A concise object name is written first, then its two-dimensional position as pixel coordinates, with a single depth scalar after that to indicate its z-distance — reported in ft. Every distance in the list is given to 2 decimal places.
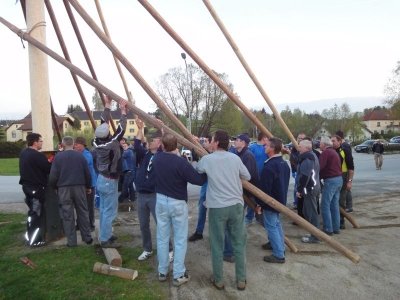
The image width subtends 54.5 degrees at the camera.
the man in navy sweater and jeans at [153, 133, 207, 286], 16.17
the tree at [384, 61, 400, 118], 157.99
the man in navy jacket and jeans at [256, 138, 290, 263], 18.98
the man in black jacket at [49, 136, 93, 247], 21.13
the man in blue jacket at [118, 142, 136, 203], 33.81
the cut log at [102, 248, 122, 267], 17.93
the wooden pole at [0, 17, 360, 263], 17.87
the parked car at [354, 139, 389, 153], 131.75
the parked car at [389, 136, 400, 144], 164.17
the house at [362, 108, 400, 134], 350.23
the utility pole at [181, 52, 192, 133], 168.66
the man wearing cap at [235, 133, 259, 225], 19.94
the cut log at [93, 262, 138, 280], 16.81
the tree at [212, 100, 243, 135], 175.32
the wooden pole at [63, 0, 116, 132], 24.72
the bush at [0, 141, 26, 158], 130.62
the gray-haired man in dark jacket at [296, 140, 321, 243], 22.62
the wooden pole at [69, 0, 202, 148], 19.27
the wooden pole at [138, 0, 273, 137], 21.34
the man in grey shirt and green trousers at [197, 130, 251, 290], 15.92
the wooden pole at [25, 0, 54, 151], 23.18
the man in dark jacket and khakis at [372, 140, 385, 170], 66.74
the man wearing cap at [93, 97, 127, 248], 20.01
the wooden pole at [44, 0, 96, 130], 24.43
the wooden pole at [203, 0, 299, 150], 23.93
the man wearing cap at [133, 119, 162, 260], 18.81
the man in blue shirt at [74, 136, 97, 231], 26.32
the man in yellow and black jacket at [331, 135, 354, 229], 27.37
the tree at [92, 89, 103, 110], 271.65
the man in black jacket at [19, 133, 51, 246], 21.80
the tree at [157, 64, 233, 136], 168.45
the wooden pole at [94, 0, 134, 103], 26.55
